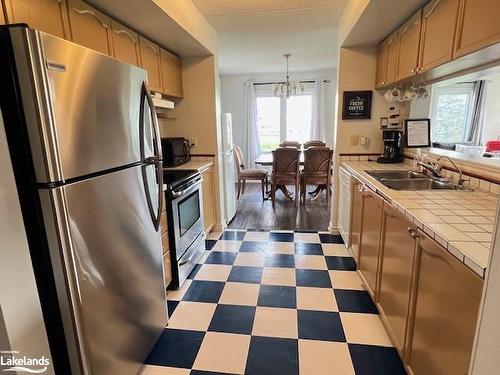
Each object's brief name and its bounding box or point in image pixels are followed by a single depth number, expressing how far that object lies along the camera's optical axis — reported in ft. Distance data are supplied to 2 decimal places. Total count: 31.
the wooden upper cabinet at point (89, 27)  5.40
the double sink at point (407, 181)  6.38
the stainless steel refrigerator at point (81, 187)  3.02
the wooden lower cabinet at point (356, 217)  7.63
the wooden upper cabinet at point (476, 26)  4.18
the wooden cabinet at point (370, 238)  6.16
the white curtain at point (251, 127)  20.79
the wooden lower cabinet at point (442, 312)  3.01
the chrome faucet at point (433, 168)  7.09
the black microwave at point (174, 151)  9.41
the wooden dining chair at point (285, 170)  14.69
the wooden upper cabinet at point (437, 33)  5.32
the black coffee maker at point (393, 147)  9.58
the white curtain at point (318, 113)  19.99
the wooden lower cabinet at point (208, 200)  10.61
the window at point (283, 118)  20.71
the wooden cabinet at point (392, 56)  8.02
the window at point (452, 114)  13.43
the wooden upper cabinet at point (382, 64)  8.95
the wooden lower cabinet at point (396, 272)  4.56
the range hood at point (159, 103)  7.92
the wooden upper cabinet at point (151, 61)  7.97
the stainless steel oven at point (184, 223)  7.17
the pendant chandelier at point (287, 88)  17.09
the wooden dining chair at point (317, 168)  14.82
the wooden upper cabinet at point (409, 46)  6.79
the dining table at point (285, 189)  16.02
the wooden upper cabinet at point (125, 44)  6.70
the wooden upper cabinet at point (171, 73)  9.17
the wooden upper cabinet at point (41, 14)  4.17
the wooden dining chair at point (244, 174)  16.34
